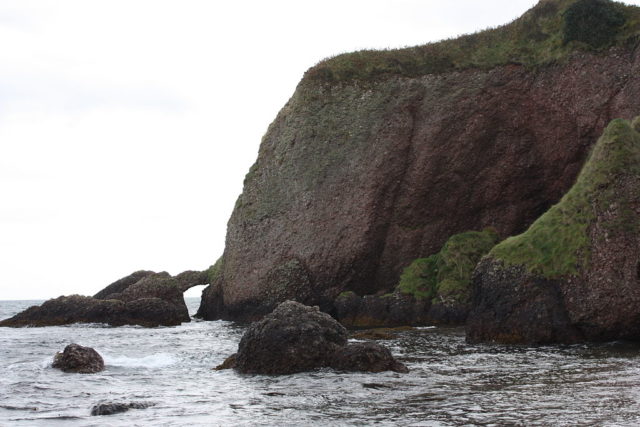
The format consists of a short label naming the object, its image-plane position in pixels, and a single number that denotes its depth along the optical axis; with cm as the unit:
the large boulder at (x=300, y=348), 1742
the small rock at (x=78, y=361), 2017
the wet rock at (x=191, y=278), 5188
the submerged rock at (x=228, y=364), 1956
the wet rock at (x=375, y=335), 2669
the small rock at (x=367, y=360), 1714
